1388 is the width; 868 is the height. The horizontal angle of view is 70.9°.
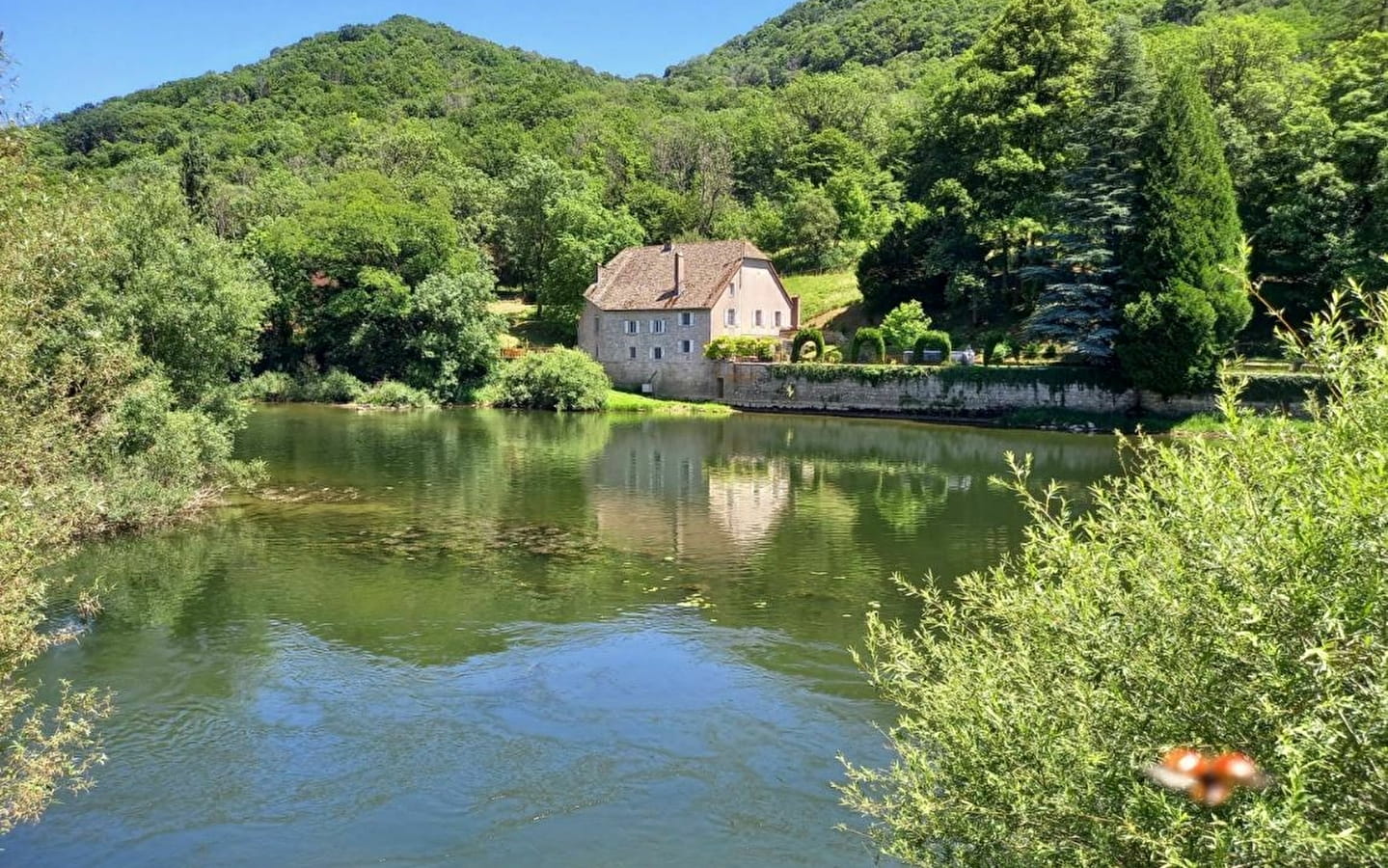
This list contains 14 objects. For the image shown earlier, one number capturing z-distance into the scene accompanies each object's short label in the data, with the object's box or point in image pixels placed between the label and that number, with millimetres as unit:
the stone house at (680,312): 64688
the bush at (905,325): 59531
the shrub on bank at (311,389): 63781
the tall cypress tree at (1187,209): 46375
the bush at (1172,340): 45562
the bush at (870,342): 59000
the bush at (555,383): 60469
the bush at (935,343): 56812
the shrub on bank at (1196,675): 4895
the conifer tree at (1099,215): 50188
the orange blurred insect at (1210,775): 5121
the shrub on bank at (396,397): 61688
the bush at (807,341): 61688
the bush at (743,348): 62438
